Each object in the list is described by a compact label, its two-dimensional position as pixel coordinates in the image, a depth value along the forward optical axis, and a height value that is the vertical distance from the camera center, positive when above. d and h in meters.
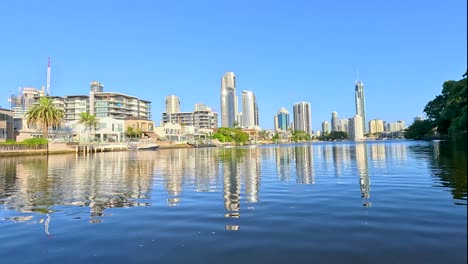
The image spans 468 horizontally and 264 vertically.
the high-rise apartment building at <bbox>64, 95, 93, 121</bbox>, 175.12 +22.32
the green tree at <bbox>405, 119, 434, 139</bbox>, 129.00 +5.18
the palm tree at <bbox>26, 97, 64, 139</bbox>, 93.81 +9.98
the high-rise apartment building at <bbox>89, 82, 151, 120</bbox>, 168.62 +21.89
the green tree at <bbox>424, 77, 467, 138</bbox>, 64.25 +8.92
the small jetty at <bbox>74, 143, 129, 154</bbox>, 97.93 +0.76
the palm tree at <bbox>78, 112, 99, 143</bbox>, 125.12 +10.98
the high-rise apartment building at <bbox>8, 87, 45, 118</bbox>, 193.62 +29.27
